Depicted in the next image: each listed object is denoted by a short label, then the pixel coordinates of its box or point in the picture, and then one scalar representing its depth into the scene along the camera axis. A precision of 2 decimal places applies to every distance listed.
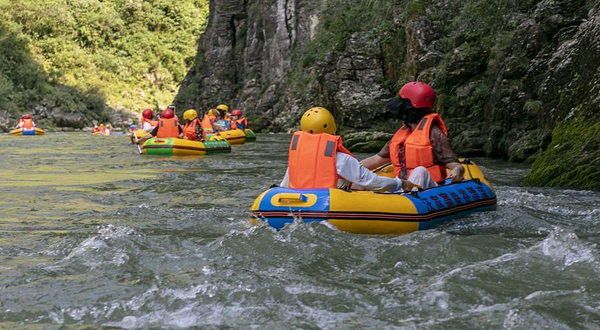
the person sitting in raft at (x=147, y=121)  18.92
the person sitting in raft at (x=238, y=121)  23.94
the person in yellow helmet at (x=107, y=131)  33.16
